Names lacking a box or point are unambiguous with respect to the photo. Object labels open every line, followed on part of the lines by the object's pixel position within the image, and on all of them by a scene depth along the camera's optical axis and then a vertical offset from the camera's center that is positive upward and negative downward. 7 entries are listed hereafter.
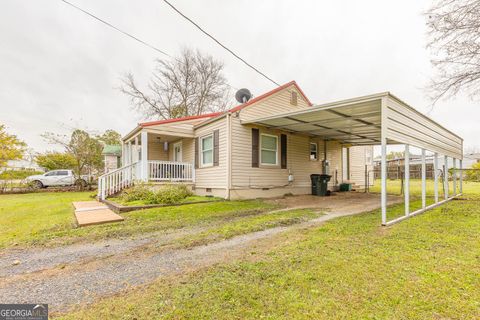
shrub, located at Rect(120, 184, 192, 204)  7.97 -1.01
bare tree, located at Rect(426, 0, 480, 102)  7.70 +4.34
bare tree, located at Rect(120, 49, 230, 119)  22.84 +7.89
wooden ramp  5.51 -1.30
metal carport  4.84 +1.44
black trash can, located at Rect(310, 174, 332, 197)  10.95 -0.87
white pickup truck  16.15 -0.89
